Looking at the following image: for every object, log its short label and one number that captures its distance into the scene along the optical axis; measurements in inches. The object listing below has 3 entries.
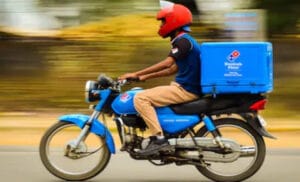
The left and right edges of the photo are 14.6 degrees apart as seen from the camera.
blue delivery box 434.1
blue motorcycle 442.7
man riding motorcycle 438.7
